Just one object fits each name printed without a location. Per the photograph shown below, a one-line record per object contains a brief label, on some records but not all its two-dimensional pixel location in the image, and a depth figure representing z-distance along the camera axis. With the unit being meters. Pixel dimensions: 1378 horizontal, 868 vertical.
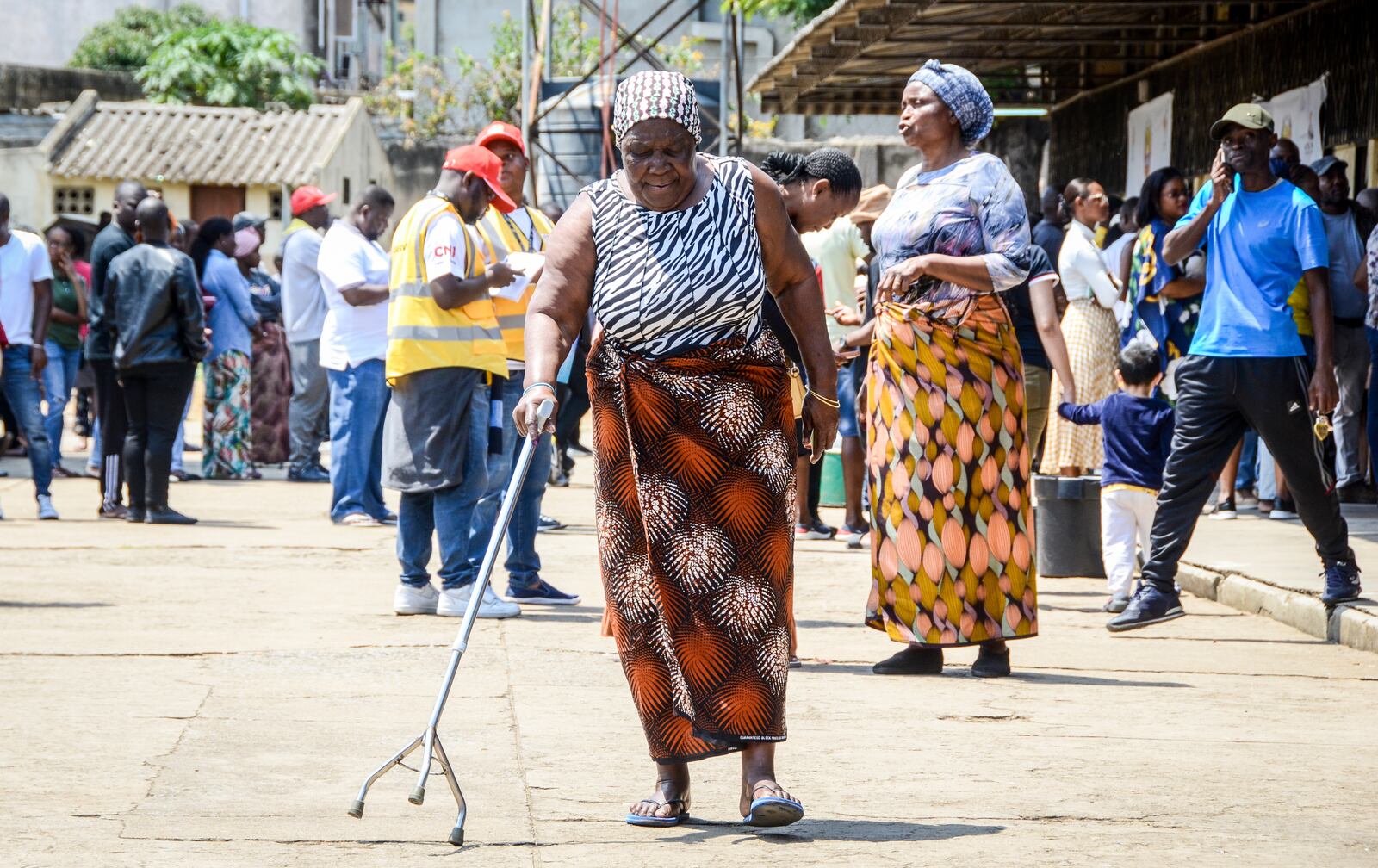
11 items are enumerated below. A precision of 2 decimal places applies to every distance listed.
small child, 16.37
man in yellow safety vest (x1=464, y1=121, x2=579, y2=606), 15.98
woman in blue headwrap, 12.71
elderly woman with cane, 9.09
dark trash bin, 18.62
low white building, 61.16
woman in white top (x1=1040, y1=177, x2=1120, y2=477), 22.86
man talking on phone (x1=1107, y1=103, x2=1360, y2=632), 14.76
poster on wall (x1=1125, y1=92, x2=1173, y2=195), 33.03
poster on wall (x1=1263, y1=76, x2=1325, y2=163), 26.28
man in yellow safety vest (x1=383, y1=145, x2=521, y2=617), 15.24
